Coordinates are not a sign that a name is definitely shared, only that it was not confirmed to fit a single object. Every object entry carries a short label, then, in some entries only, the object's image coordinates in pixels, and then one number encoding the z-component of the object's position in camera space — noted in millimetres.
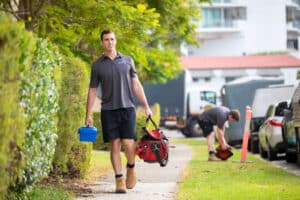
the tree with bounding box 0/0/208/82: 16844
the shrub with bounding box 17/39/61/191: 9344
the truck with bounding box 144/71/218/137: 47625
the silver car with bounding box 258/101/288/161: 23844
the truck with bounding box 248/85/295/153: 30438
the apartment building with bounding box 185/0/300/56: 97812
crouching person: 22703
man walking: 12836
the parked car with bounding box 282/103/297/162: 21091
